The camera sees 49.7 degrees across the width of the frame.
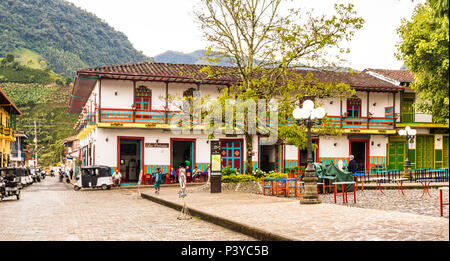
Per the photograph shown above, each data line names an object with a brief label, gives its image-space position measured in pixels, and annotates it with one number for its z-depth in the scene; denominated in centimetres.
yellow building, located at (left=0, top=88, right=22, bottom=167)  3882
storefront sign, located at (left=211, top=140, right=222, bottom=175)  1933
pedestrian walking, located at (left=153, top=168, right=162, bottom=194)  2088
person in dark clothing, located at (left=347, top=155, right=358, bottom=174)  2041
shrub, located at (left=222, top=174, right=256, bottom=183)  2034
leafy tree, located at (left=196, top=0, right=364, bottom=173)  1998
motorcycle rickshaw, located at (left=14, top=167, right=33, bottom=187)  3420
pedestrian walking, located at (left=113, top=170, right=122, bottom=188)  2758
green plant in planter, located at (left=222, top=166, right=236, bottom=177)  2147
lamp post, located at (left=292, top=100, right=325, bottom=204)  1324
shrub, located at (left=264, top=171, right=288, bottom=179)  2027
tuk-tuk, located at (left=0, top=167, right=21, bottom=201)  1919
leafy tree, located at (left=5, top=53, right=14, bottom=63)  9669
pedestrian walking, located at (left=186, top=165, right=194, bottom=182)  2902
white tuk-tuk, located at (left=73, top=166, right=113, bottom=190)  2670
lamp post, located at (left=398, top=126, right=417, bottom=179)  2533
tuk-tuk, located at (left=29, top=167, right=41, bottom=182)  4548
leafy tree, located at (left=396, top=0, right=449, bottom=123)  1855
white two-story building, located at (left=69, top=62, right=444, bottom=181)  2772
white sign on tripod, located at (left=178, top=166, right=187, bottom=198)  1214
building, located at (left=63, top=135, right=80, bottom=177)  4385
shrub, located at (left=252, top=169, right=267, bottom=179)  2106
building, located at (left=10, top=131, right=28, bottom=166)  6023
